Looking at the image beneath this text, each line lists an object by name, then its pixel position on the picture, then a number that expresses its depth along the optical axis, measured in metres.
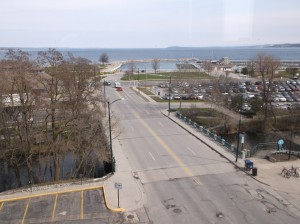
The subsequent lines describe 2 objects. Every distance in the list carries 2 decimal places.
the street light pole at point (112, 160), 18.66
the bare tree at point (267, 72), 31.42
